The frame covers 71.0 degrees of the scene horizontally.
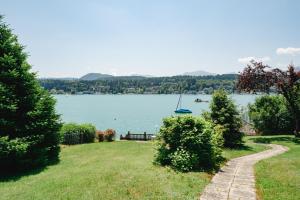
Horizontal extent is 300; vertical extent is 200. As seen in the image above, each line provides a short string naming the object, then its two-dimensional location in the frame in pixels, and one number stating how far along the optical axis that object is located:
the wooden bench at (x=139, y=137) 25.56
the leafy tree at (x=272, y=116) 28.44
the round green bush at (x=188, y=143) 12.38
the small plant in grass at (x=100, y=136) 24.34
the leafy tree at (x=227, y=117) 19.75
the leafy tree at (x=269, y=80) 24.30
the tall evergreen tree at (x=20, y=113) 12.49
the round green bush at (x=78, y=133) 22.55
